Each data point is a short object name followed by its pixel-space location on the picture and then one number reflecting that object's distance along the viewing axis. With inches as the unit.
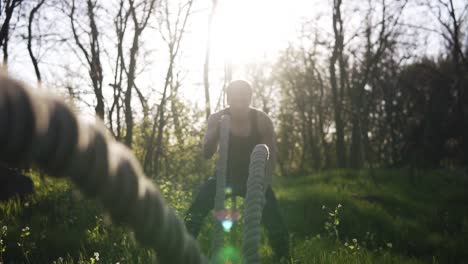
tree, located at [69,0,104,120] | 593.9
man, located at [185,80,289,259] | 178.1
